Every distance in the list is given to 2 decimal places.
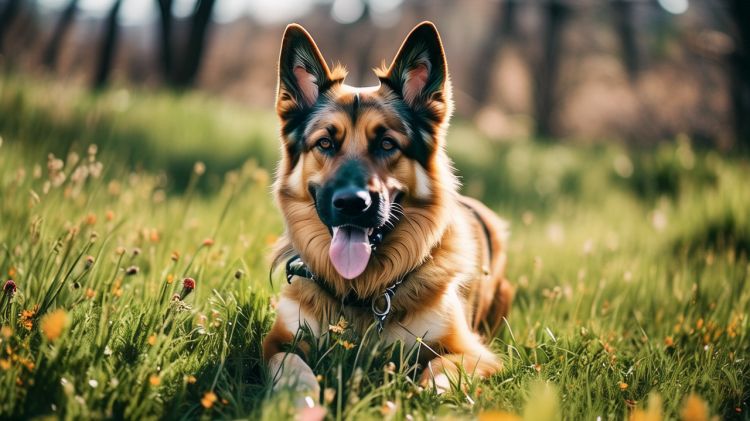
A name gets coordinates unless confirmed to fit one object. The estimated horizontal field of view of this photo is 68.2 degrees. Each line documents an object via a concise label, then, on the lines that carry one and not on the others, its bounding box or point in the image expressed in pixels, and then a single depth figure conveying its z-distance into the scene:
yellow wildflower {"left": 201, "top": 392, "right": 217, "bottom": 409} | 2.05
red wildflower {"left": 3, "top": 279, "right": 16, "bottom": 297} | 2.42
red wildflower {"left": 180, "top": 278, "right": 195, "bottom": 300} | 2.44
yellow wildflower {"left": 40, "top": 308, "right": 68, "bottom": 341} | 1.71
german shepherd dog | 2.79
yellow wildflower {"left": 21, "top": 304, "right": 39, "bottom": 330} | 2.43
